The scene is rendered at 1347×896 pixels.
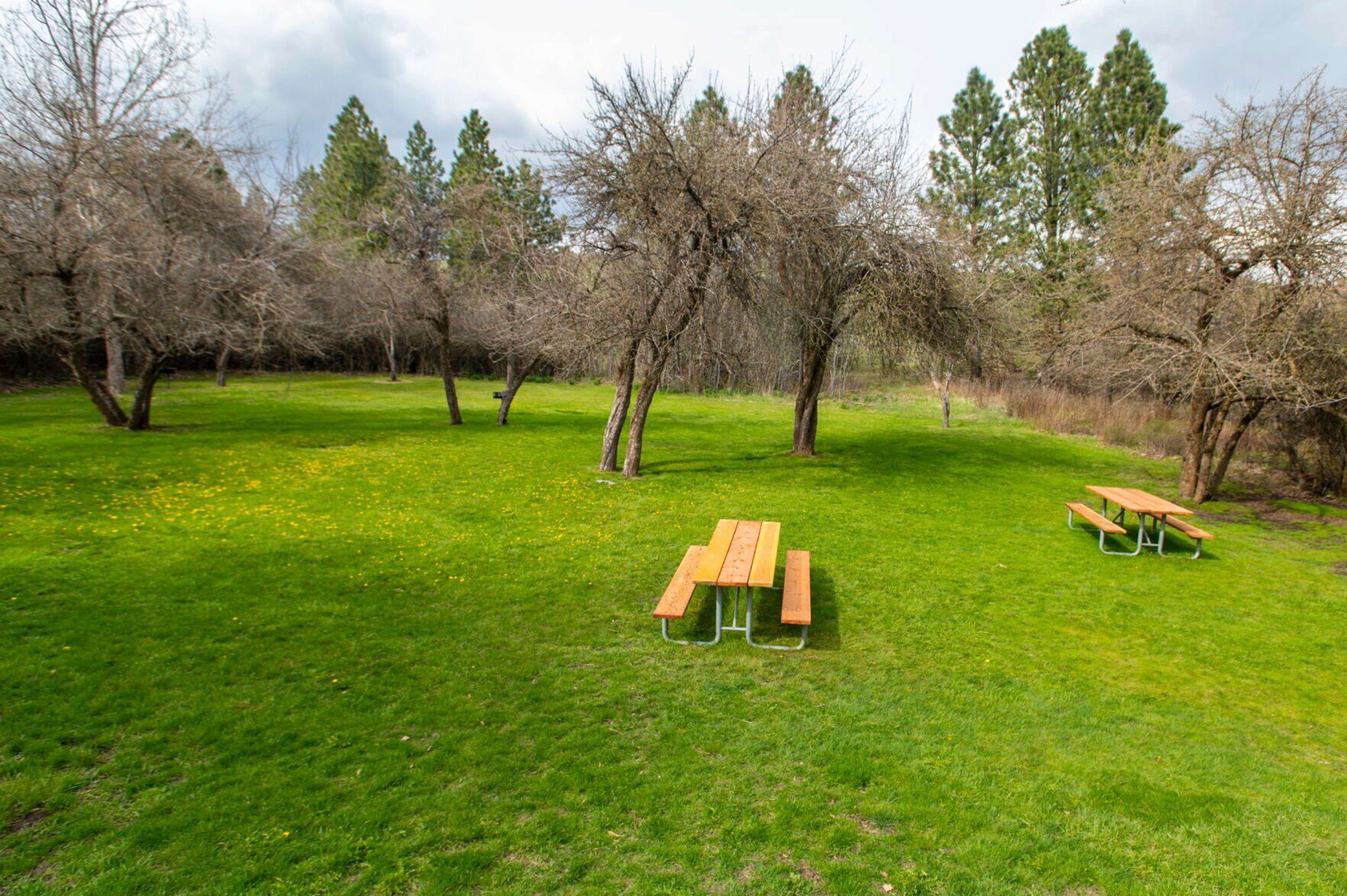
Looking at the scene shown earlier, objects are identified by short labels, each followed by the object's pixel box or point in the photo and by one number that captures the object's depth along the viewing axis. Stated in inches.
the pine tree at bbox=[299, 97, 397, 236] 1697.8
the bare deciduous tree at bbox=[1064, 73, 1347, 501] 386.3
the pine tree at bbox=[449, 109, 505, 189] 1894.7
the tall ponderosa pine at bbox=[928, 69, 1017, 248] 1284.4
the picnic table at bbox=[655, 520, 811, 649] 210.5
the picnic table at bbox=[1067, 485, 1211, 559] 335.3
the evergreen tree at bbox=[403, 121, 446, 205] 1921.8
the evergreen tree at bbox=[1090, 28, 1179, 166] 1105.4
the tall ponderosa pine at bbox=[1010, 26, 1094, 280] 1179.3
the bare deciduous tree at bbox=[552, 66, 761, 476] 419.5
